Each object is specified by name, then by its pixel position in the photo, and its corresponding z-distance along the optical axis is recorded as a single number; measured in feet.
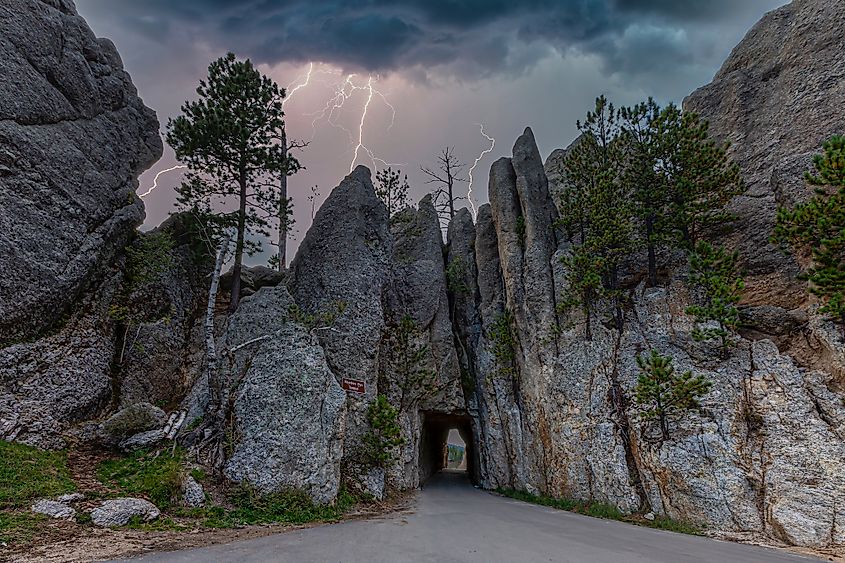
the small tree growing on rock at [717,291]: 41.01
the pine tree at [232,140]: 56.18
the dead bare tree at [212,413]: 38.88
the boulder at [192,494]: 31.42
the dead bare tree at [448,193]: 97.49
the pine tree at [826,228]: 34.09
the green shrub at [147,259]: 53.47
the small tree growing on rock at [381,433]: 46.50
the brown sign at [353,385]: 48.85
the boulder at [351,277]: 50.01
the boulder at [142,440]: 39.73
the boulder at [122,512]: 26.27
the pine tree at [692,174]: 48.62
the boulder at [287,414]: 35.73
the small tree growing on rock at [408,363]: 59.21
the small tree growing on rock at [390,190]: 75.45
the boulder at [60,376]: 37.63
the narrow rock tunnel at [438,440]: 78.07
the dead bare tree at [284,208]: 63.77
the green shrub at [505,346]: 63.77
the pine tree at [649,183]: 52.08
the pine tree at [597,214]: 53.16
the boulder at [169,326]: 50.96
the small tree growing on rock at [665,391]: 39.14
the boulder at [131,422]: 40.29
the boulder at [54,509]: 25.91
